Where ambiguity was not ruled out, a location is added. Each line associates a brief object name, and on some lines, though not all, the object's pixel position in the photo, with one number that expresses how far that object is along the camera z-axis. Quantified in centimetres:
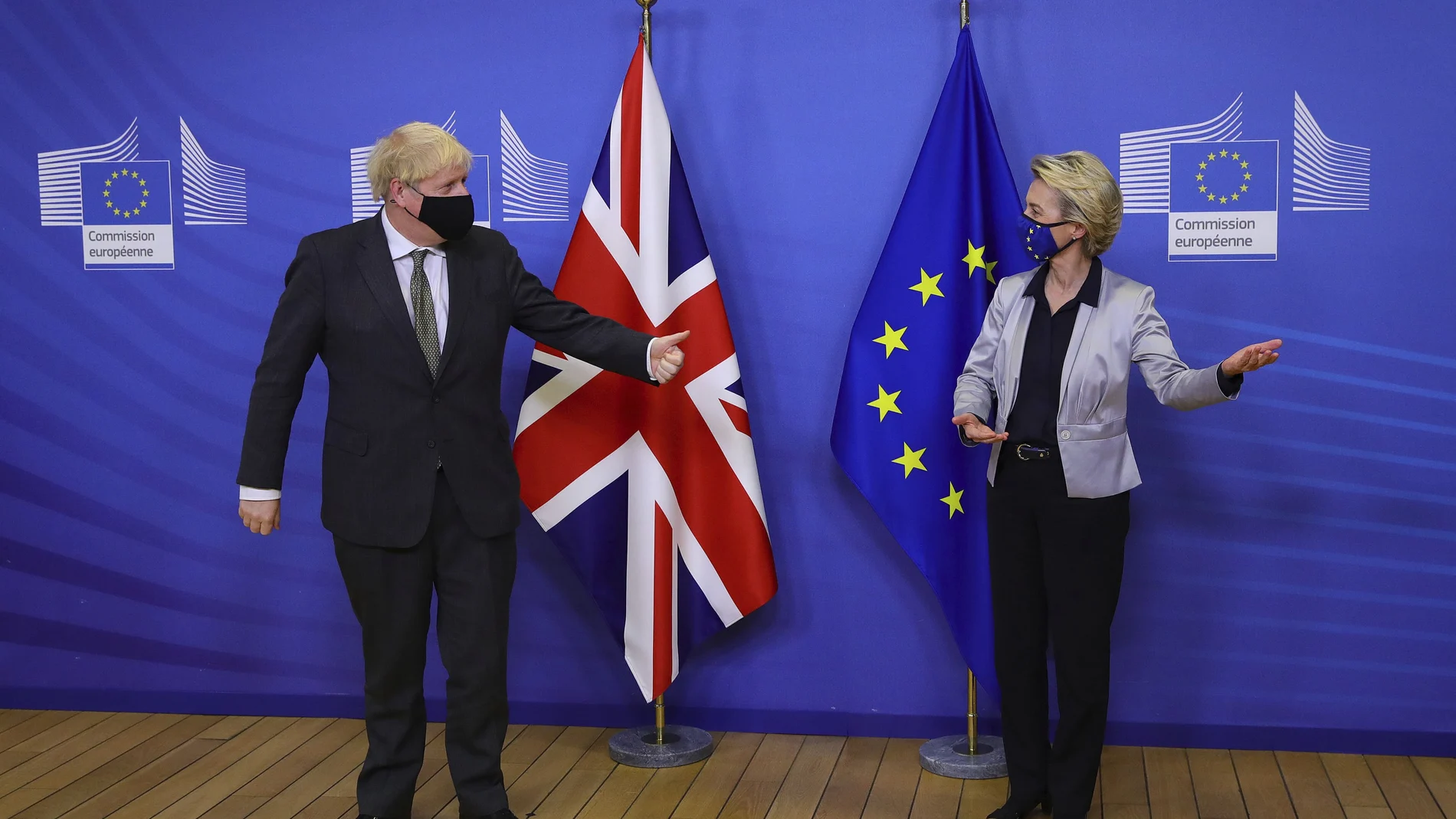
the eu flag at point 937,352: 295
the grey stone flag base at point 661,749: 310
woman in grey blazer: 249
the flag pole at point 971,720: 308
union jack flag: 303
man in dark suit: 254
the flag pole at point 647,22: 308
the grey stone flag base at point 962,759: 299
